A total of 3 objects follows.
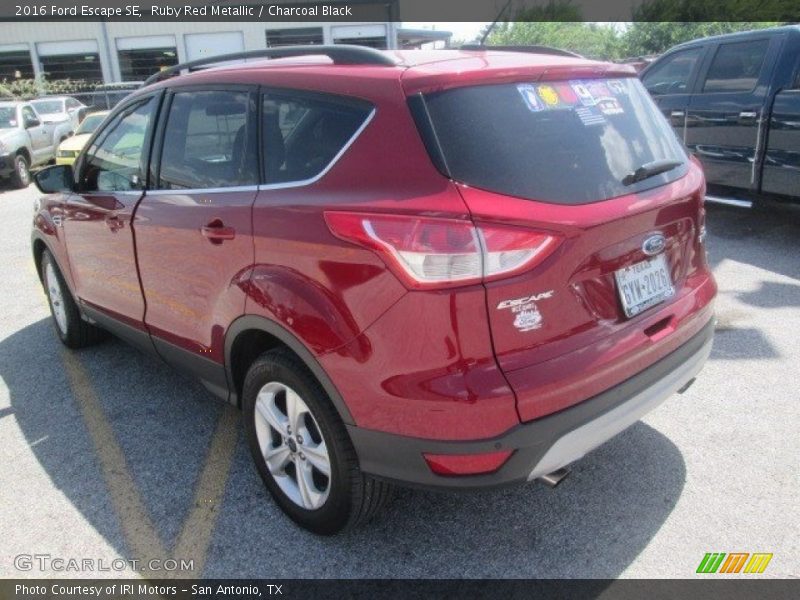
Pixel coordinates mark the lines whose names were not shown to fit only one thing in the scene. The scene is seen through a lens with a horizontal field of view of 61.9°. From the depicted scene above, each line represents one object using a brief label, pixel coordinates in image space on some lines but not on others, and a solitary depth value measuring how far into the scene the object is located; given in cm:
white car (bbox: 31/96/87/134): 1674
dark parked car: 599
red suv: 204
